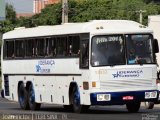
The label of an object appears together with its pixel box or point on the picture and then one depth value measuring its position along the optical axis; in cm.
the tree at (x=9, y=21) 9369
